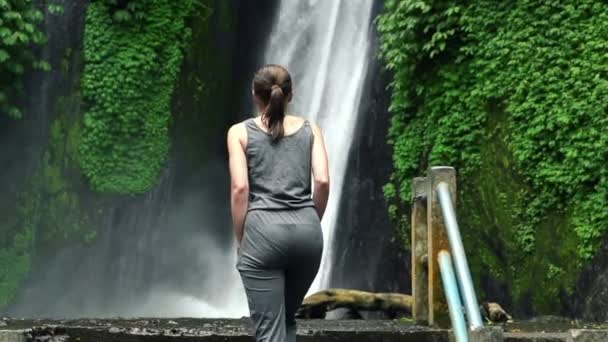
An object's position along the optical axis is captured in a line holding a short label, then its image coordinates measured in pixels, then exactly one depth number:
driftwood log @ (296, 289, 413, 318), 11.55
